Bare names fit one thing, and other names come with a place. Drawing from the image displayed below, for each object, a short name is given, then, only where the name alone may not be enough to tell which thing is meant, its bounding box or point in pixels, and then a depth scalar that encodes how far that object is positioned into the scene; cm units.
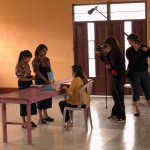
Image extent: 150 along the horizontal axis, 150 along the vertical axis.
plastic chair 635
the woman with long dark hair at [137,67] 713
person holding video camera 696
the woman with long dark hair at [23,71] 670
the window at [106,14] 969
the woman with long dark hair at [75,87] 641
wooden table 574
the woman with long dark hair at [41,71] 699
